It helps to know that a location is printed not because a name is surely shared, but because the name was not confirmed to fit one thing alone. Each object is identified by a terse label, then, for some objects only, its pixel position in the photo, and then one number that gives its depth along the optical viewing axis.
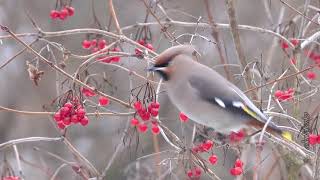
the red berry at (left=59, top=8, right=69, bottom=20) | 8.29
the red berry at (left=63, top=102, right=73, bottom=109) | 6.42
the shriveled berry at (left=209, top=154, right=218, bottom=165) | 6.88
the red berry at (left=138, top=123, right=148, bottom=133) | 7.23
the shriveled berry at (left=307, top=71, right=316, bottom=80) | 8.64
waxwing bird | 6.36
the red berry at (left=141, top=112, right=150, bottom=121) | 6.38
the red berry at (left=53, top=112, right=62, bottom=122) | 6.43
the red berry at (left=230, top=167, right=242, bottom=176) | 6.59
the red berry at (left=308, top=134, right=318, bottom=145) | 6.40
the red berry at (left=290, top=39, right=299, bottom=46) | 8.37
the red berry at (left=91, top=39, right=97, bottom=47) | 8.30
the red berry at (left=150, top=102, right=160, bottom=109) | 6.39
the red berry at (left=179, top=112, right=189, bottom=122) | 6.97
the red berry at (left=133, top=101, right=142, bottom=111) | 6.39
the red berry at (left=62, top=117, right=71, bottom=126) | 6.43
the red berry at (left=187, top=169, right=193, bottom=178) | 6.61
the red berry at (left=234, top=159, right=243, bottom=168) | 6.63
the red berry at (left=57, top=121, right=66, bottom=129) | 6.47
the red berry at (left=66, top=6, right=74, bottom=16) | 8.35
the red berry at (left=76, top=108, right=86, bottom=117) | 6.45
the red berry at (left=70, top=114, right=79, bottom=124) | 6.43
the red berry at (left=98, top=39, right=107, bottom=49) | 8.15
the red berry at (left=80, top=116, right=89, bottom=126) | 6.51
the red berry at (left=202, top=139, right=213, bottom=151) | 6.45
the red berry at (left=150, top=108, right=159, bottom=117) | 6.36
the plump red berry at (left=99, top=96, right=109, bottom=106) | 7.39
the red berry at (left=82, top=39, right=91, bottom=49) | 8.33
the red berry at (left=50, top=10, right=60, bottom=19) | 8.30
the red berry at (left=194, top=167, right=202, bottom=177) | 6.69
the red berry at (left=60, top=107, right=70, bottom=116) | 6.41
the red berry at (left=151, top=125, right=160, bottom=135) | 7.16
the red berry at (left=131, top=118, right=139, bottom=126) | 7.02
